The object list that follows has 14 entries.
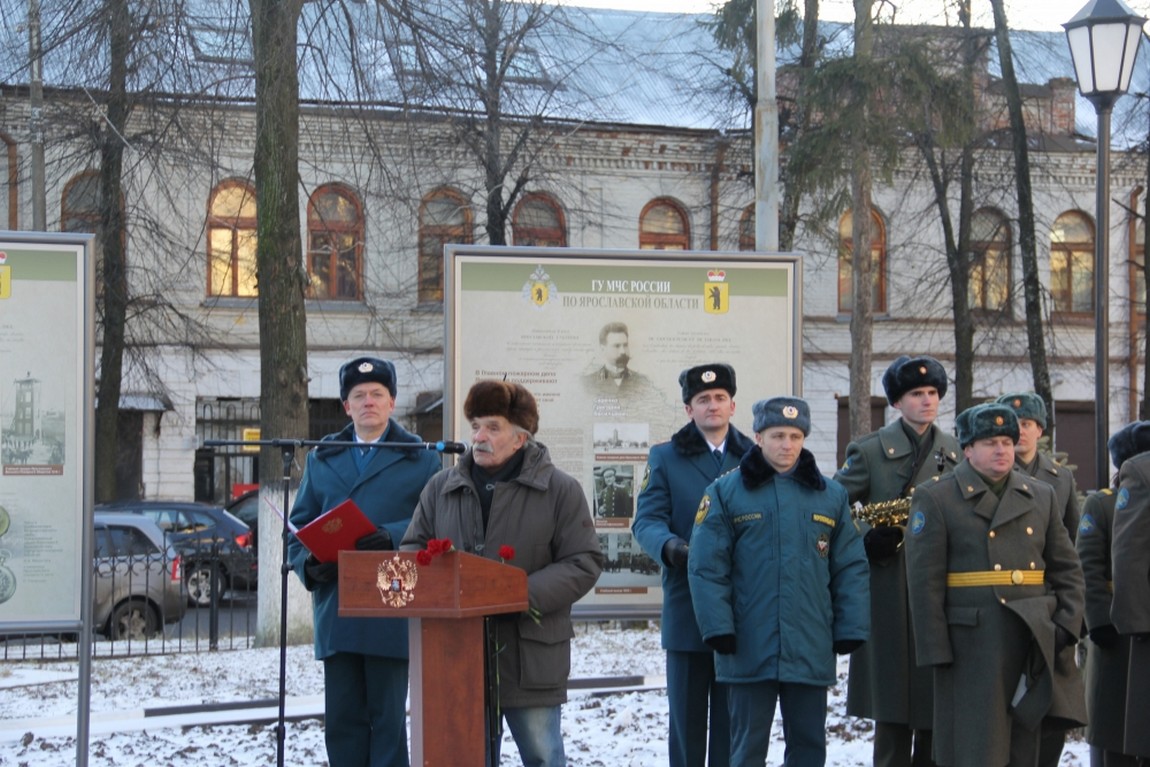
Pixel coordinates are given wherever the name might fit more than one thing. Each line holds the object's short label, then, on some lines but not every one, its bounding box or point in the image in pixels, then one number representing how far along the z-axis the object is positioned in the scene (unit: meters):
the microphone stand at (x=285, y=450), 5.98
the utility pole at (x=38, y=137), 15.99
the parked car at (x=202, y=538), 17.42
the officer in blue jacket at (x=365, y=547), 6.23
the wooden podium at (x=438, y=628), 5.25
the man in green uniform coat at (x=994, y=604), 6.20
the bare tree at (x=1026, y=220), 24.64
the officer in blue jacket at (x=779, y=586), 5.97
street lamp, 9.21
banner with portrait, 8.38
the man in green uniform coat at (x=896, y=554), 6.84
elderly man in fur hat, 5.66
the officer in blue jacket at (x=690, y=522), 6.73
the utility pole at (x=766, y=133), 14.05
